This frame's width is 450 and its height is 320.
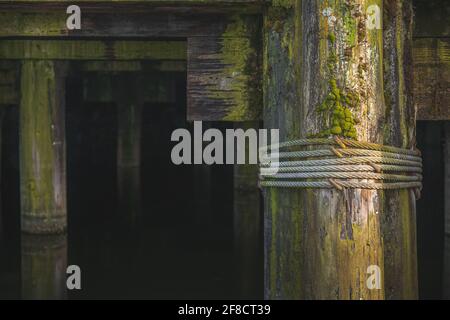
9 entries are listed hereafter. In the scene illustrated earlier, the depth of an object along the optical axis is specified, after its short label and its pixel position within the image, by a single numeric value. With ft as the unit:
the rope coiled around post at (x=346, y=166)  7.70
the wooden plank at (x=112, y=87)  42.73
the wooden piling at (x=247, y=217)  29.96
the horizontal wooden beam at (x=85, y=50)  26.08
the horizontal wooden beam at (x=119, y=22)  10.45
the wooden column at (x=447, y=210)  25.11
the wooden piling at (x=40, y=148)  26.96
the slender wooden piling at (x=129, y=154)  48.01
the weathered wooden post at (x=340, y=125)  7.75
